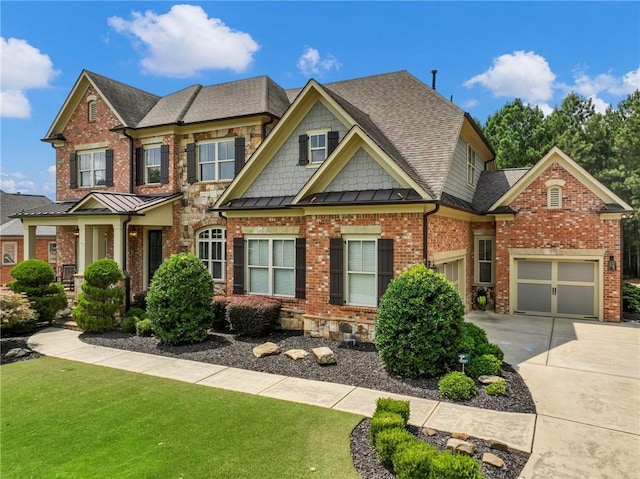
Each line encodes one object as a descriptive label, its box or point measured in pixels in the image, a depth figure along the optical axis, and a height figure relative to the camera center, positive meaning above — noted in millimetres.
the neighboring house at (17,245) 23906 -529
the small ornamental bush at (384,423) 5371 -2627
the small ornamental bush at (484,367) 7871 -2687
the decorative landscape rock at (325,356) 9016 -2824
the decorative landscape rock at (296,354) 9453 -2909
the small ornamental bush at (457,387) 7066 -2814
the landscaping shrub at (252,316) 11445 -2383
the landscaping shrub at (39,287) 13156 -1724
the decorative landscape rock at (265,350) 9773 -2922
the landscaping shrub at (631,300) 14266 -2401
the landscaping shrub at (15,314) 11281 -2291
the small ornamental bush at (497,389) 7109 -2835
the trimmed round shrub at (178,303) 10844 -1911
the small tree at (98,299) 12367 -2016
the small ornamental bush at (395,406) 5852 -2613
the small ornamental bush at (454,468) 4176 -2540
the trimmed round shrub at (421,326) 7957 -1890
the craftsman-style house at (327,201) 10883 +1202
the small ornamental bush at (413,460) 4422 -2618
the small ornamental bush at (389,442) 4910 -2656
